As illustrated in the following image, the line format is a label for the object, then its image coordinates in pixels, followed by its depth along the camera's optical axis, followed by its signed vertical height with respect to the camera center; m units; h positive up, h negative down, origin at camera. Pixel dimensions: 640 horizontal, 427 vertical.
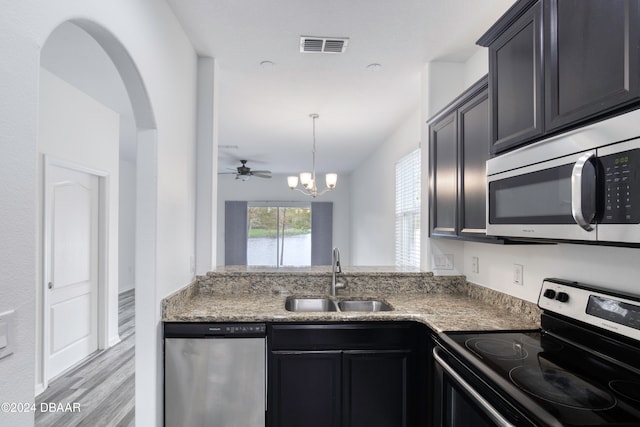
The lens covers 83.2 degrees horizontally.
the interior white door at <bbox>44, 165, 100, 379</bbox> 3.27 -0.49
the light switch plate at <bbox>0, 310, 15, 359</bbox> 0.87 -0.28
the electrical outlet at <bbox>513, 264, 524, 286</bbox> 2.03 -0.32
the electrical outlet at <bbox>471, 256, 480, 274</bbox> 2.51 -0.33
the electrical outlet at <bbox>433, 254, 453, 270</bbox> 2.69 -0.33
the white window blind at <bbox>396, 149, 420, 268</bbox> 3.78 +0.09
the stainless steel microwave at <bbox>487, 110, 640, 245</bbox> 0.99 +0.11
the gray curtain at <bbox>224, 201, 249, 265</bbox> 8.15 -0.32
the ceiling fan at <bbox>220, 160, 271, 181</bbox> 6.03 +0.76
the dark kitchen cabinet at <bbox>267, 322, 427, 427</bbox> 2.01 -0.90
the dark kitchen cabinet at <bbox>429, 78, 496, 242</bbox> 1.96 +0.32
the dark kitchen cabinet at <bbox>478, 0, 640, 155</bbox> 1.02 +0.52
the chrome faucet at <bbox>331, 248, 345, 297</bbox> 2.58 -0.41
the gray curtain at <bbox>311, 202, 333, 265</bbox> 8.35 -0.26
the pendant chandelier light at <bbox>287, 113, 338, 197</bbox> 4.41 +0.47
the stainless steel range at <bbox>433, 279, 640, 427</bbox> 1.06 -0.55
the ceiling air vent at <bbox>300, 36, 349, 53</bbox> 2.32 +1.15
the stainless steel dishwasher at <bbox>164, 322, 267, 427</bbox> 1.98 -0.87
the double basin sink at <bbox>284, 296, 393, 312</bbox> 2.54 -0.62
